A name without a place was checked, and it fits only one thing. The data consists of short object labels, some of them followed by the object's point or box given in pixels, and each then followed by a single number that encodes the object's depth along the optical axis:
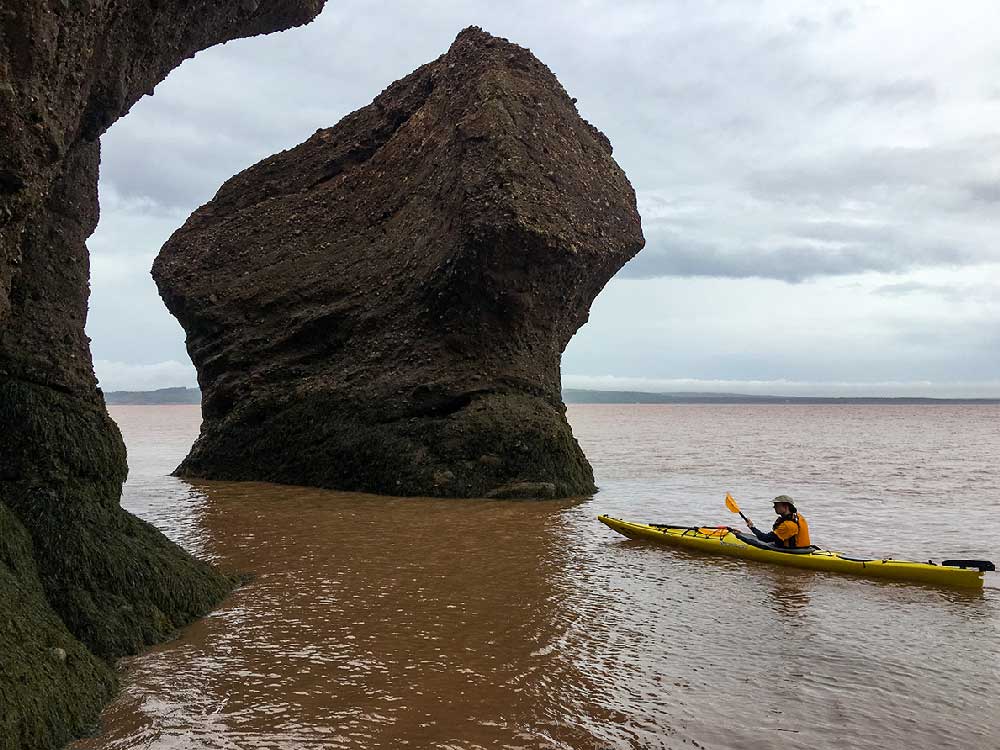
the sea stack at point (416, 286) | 17.61
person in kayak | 11.56
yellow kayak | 10.17
